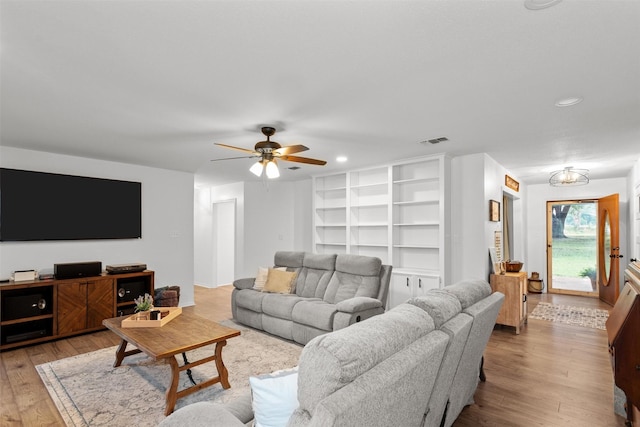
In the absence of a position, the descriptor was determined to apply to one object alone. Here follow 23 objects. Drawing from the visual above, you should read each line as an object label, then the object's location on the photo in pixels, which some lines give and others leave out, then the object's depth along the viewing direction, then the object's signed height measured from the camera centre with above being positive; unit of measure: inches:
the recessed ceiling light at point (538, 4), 58.3 +38.3
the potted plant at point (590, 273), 278.6 -44.3
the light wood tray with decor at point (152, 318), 119.4 -35.5
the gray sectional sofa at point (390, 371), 41.4 -21.4
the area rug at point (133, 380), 97.8 -55.5
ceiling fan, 129.0 +26.8
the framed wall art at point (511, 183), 222.8 +26.9
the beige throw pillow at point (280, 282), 179.9 -32.6
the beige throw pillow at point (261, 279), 186.2 -31.9
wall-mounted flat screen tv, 163.2 +8.3
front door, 234.7 -21.3
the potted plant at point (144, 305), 129.6 -32.1
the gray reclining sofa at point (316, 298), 144.3 -37.6
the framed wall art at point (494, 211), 188.6 +6.1
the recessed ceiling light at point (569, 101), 102.6 +37.5
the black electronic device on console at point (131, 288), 183.9 -37.0
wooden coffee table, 98.3 -37.1
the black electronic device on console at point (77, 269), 165.7 -23.9
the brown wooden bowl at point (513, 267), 190.2 -26.1
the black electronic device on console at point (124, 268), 182.4 -25.3
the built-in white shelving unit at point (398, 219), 189.9 +1.4
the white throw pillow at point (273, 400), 49.8 -26.6
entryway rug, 190.7 -58.3
